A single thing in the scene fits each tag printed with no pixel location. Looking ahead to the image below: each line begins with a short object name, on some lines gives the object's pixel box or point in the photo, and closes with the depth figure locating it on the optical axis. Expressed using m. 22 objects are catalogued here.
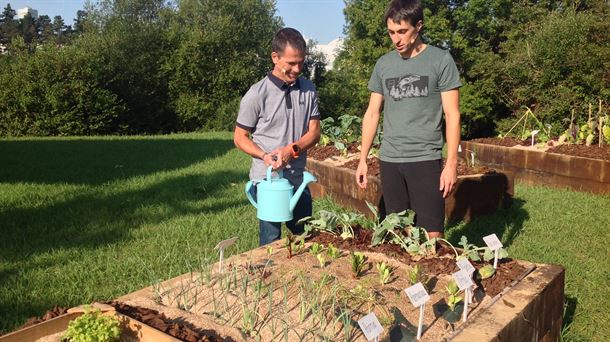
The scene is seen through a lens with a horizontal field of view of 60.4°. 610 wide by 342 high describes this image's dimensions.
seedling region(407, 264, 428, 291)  2.43
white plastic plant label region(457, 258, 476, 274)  2.27
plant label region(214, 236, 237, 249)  2.50
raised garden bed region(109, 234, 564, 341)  2.01
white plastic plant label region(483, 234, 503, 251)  2.55
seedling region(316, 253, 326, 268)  2.69
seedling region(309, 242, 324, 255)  2.83
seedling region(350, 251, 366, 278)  2.56
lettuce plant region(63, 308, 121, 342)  1.77
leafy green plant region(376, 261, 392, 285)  2.47
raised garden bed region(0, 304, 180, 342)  1.83
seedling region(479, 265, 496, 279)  2.46
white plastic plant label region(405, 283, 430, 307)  1.90
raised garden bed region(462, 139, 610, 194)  6.35
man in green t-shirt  2.72
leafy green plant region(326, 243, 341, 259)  2.80
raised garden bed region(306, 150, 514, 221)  5.05
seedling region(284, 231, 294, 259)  2.83
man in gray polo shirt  2.81
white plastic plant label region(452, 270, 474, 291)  2.08
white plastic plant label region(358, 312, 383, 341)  1.69
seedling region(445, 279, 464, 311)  2.18
